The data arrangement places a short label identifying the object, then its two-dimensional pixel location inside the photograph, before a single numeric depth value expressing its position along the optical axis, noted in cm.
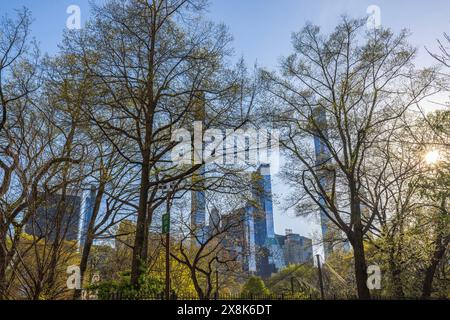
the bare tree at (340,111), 1582
